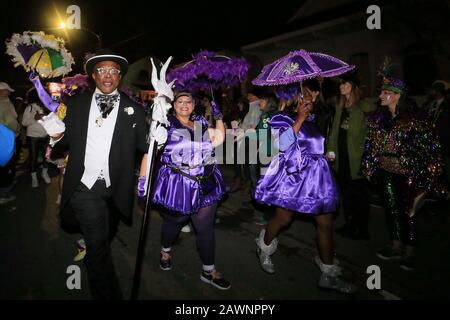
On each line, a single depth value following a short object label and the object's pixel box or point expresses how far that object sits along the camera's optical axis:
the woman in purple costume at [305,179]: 3.36
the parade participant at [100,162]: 2.83
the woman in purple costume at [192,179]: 3.38
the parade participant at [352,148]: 4.49
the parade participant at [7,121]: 6.22
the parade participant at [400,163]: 3.77
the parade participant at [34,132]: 7.65
